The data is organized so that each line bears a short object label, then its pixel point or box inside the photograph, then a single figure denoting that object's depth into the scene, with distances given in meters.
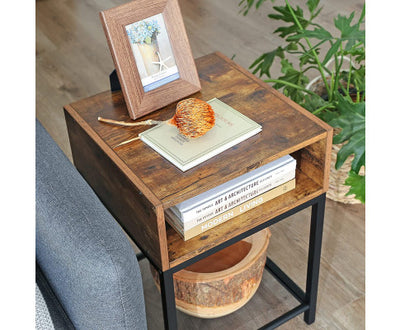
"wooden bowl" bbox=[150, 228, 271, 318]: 2.13
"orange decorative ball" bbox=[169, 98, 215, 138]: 1.92
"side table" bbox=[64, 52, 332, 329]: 1.87
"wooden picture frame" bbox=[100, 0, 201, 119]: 1.96
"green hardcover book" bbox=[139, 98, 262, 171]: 1.90
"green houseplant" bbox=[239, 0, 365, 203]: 2.21
